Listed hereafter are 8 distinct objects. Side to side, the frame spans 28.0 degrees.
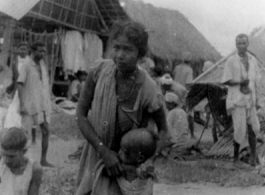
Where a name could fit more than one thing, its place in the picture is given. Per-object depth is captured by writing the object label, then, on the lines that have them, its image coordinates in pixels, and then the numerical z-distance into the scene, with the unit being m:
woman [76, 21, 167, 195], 3.12
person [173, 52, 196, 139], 12.86
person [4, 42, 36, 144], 6.61
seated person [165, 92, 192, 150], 7.77
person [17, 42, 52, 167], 6.88
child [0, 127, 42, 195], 3.45
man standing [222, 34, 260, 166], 7.46
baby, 3.02
